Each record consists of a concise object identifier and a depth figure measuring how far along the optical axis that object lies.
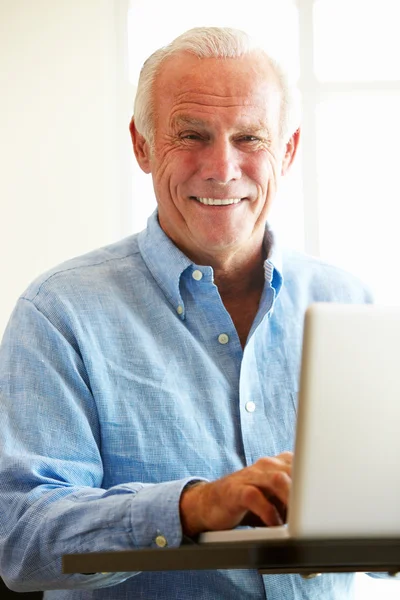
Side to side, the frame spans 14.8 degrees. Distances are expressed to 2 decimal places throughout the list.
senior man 1.32
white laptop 1.14
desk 1.11
